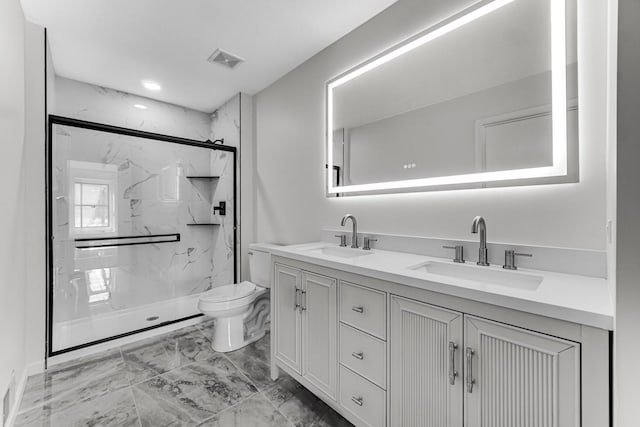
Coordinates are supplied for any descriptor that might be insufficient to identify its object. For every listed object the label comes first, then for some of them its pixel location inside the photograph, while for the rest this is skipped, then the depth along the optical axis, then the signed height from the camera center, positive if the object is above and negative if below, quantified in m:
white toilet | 2.19 -0.77
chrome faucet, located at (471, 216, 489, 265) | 1.25 -0.15
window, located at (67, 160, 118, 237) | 2.51 +0.14
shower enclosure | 2.38 -0.16
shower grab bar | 2.61 -0.26
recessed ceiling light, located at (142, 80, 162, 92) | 2.77 +1.30
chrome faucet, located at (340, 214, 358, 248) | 1.85 -0.13
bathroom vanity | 0.74 -0.46
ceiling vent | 2.29 +1.31
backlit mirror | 1.18 +0.56
